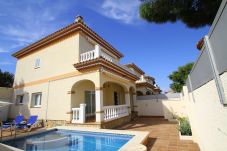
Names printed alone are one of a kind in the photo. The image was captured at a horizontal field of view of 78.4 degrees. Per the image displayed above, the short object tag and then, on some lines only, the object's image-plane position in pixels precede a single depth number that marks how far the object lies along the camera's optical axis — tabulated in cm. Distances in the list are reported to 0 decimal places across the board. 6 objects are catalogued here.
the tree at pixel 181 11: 558
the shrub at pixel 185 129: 765
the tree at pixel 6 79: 2739
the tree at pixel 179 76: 2803
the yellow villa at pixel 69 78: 1127
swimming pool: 687
